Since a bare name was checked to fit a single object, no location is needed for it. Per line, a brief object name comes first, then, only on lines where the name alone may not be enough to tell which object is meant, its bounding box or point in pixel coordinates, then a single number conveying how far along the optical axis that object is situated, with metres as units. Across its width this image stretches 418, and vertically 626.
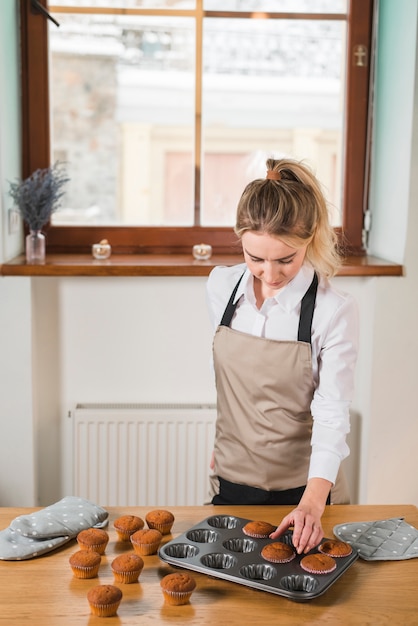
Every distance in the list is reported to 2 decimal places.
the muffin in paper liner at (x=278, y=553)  1.64
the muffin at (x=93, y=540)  1.72
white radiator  3.19
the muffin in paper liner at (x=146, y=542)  1.72
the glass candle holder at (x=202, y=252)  3.22
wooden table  1.49
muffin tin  1.57
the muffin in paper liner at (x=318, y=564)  1.60
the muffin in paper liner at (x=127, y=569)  1.60
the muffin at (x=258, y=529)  1.75
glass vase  3.12
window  3.30
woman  1.97
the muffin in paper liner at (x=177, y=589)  1.52
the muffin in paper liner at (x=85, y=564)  1.62
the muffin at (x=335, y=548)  1.67
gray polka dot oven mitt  1.72
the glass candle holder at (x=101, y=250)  3.22
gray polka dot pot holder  1.75
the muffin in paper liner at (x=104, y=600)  1.47
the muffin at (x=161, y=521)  1.81
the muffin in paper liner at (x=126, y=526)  1.79
